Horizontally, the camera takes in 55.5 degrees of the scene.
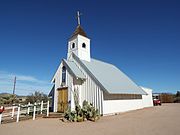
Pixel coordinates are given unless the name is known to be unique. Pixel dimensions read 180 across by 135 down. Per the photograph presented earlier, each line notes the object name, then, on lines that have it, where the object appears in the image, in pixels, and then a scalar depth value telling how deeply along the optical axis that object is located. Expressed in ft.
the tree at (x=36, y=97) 72.65
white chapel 49.34
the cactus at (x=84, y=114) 38.73
